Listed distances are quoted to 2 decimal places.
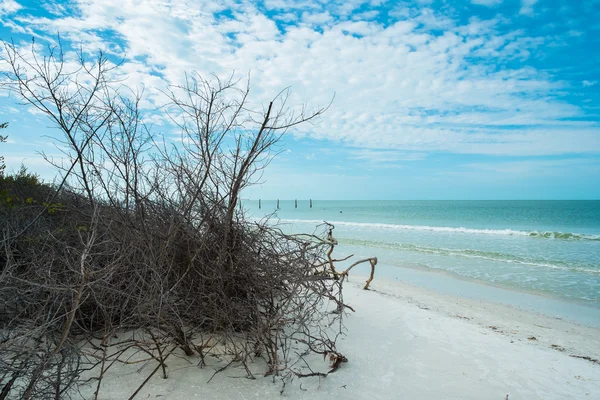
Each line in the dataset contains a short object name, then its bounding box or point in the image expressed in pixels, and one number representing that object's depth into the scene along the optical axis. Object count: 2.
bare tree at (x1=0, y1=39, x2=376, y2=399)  3.39
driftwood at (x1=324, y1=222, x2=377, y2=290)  7.95
